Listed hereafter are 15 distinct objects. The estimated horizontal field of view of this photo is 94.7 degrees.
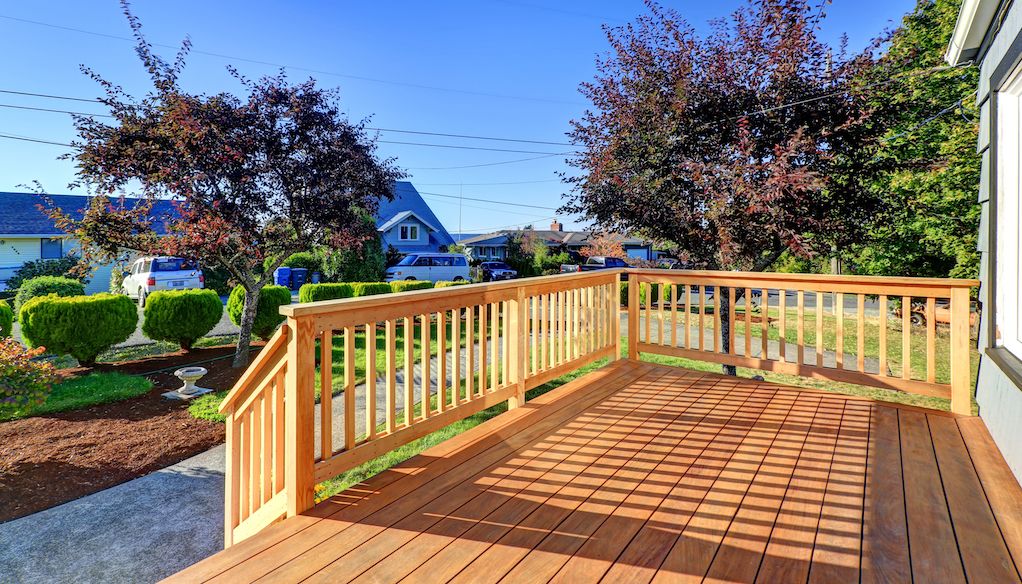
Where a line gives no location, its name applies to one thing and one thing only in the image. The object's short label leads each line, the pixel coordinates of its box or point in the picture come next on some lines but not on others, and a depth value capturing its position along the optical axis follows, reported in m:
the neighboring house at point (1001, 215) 2.21
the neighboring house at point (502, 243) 28.53
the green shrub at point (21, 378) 3.32
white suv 12.93
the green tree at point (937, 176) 7.48
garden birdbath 5.02
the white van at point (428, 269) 16.58
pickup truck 17.33
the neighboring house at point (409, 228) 21.76
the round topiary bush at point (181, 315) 6.48
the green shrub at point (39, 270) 14.66
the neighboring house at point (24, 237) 15.91
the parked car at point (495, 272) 18.02
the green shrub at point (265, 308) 7.26
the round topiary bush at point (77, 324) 5.67
